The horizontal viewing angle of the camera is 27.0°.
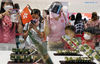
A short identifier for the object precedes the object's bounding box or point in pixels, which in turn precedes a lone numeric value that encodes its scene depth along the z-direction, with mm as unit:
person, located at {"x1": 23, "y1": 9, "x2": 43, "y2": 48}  3523
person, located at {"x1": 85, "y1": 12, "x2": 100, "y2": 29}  3791
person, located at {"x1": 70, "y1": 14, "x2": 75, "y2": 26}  3966
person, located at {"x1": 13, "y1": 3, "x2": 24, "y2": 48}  3645
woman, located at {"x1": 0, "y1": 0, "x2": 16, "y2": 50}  3512
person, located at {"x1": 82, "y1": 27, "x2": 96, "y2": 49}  3371
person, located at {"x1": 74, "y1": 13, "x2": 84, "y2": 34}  3859
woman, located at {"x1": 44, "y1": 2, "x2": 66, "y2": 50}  3619
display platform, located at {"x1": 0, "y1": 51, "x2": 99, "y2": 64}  2260
